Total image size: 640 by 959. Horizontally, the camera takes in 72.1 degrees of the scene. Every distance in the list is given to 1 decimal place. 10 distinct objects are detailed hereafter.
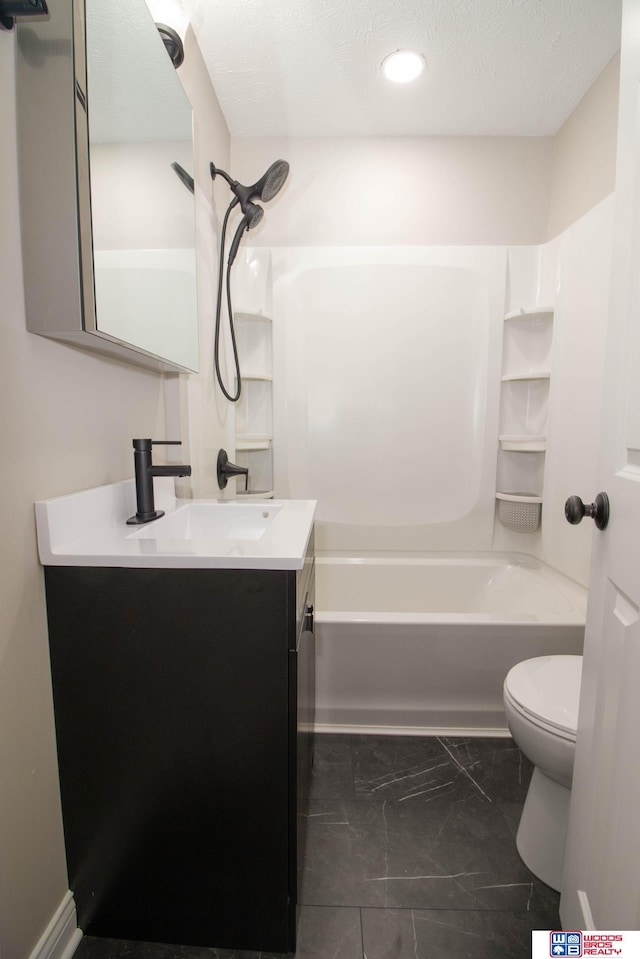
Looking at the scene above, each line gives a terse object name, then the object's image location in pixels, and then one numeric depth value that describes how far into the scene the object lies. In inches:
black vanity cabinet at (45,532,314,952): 34.2
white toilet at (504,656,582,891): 42.6
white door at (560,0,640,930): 27.8
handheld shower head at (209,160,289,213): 68.9
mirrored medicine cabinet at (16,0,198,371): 30.7
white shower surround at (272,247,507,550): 88.7
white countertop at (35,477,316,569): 33.5
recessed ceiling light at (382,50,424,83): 66.5
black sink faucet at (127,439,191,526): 44.9
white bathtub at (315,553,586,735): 63.1
